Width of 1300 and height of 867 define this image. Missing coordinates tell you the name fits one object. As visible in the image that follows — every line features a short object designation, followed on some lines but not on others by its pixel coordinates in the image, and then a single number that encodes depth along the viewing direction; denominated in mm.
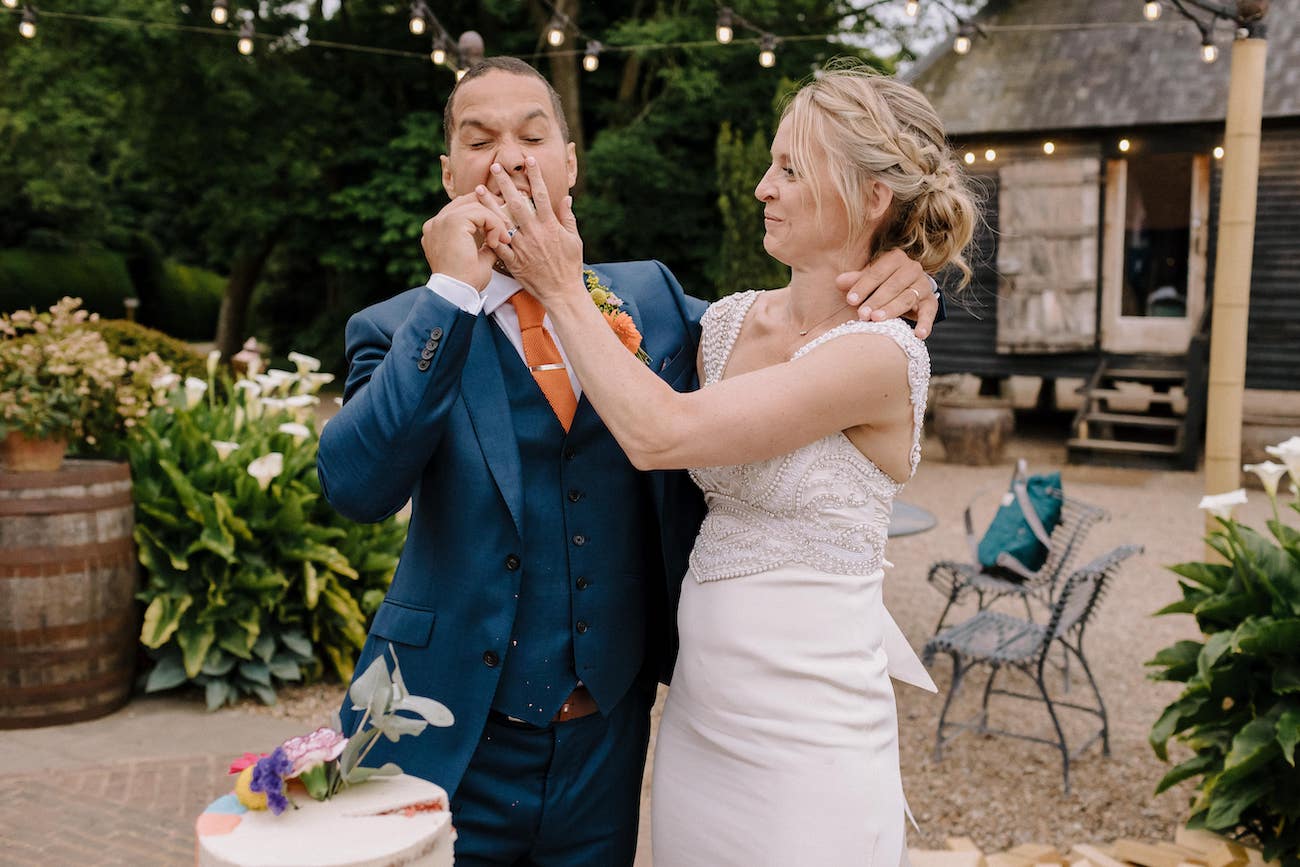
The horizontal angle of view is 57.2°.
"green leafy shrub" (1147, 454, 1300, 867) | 3861
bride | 1955
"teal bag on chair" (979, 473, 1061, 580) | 6203
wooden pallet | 3885
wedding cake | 1375
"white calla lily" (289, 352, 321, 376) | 5938
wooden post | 5410
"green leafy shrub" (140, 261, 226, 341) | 28078
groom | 1980
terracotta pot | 4973
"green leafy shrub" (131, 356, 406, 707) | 5359
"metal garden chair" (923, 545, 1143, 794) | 5297
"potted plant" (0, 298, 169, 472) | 4977
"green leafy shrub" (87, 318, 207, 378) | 9398
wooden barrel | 4934
